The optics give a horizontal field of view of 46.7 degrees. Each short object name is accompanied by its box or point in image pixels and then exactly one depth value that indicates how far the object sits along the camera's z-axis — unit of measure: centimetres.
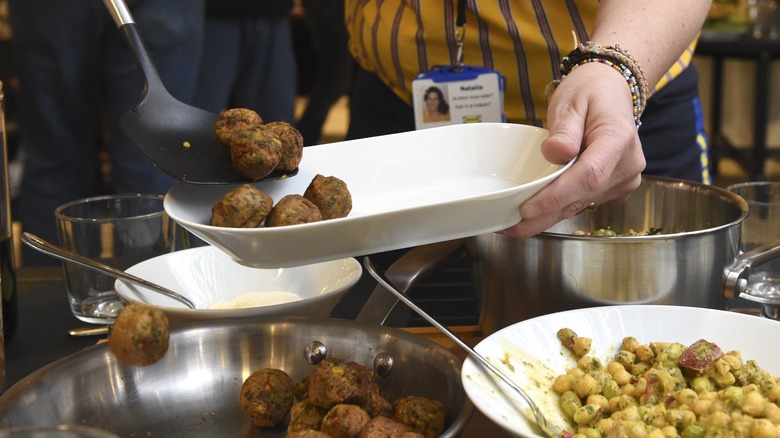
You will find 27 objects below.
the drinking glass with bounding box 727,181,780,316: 120
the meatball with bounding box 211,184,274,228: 83
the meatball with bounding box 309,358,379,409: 86
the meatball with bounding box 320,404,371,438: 82
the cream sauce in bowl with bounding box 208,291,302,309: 114
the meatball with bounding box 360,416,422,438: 80
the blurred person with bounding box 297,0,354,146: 388
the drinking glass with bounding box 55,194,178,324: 121
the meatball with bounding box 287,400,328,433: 88
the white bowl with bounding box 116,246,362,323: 117
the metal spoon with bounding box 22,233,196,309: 113
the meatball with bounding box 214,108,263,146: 96
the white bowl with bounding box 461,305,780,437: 90
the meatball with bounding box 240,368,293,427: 89
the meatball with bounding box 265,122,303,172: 95
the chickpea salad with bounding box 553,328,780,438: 80
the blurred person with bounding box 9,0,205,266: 232
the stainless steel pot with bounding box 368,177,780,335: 100
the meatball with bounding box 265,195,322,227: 85
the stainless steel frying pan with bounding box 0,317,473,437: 89
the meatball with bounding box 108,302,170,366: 83
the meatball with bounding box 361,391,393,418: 88
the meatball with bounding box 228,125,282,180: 90
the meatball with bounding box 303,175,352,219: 91
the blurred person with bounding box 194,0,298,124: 310
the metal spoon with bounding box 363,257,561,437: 83
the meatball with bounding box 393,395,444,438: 83
